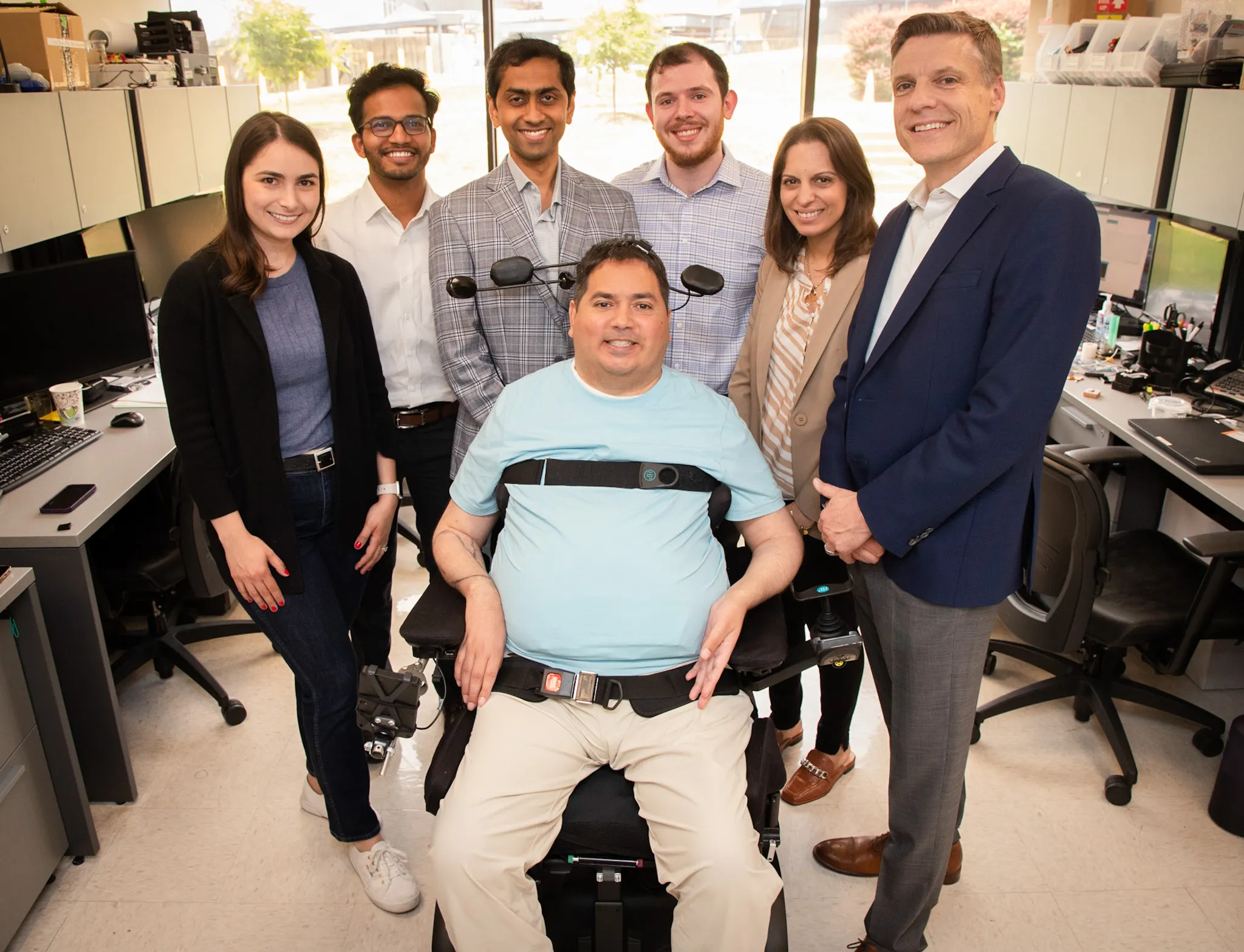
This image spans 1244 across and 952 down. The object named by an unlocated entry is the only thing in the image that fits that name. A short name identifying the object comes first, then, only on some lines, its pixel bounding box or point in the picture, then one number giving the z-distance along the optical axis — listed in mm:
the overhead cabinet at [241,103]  4461
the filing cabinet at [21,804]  2031
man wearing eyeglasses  2299
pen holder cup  3266
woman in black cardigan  1871
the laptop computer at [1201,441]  2572
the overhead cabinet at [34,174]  2686
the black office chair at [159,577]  2777
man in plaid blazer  2207
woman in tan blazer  1984
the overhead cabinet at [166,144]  3617
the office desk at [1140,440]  2461
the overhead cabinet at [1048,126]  4176
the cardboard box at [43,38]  2979
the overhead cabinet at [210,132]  4082
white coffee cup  3021
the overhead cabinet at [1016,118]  4520
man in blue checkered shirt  2289
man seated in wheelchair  1540
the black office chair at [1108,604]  2363
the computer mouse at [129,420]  3023
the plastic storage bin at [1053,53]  4383
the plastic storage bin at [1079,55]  4098
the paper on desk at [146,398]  3254
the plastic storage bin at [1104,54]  3873
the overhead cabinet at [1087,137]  3840
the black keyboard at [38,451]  2561
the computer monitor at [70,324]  2832
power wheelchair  1587
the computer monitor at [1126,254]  3812
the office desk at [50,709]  2102
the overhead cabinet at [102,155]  3098
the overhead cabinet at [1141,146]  3428
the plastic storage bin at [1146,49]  3553
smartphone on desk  2342
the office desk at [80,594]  2252
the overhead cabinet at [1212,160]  3043
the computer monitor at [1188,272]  3371
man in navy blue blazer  1496
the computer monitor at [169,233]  3873
